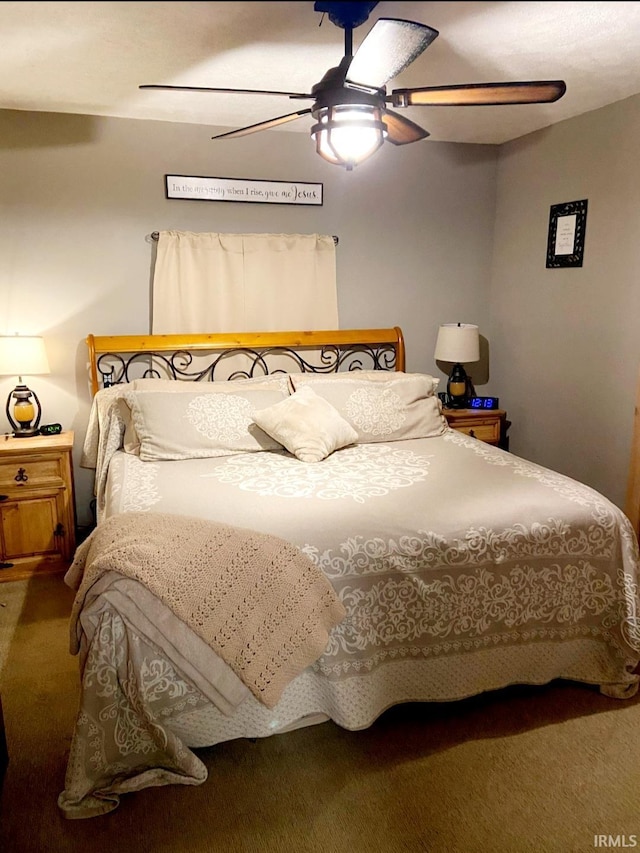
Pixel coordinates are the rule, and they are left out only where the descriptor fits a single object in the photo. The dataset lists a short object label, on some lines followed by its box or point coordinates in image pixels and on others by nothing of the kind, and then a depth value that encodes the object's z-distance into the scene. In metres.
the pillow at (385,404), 3.32
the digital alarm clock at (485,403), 4.16
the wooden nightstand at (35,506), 3.23
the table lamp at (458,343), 4.00
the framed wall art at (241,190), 3.67
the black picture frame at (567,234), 3.61
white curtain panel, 3.71
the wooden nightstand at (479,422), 4.00
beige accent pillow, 2.98
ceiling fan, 1.84
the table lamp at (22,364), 3.25
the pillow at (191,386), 3.09
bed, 1.83
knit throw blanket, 1.83
